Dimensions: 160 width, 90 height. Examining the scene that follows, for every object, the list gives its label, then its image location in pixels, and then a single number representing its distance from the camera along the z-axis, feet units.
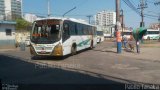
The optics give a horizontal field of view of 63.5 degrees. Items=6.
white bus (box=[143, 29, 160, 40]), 109.38
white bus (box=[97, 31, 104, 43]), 79.23
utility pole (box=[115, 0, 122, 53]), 36.87
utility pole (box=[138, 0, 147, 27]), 86.09
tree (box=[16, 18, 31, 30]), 108.70
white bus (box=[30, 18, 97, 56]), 28.41
